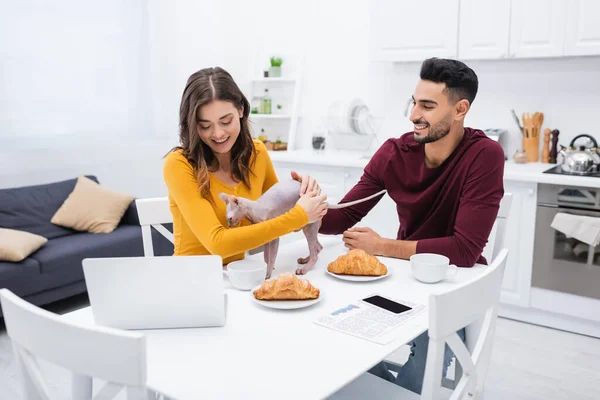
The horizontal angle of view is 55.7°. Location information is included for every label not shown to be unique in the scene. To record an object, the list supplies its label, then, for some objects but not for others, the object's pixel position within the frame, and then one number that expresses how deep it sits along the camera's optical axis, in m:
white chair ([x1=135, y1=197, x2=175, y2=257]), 2.11
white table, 1.06
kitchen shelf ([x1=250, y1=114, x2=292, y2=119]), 4.58
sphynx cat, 1.70
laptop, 1.22
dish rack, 4.21
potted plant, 4.60
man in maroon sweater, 1.78
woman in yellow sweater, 1.69
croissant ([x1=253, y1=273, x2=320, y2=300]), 1.44
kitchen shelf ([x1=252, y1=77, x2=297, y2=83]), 4.54
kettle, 3.08
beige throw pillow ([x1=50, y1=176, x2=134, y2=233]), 3.68
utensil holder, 3.55
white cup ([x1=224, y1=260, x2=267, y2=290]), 1.55
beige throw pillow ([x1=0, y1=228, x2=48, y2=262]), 3.06
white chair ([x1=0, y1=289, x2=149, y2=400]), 0.89
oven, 2.96
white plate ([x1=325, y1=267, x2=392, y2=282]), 1.60
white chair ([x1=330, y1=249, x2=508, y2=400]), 1.08
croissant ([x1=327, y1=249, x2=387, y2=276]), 1.63
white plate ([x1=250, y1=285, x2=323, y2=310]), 1.40
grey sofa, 3.12
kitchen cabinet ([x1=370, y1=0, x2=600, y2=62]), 3.09
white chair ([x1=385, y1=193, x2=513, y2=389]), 2.02
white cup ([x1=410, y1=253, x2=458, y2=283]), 1.58
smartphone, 1.42
